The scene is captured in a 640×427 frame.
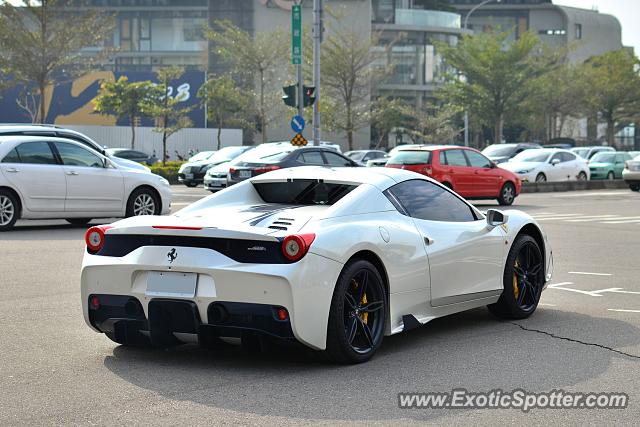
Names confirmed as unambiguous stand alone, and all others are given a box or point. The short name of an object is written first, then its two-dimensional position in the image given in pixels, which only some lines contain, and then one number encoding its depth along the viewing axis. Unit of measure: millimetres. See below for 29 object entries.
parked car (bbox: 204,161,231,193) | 30406
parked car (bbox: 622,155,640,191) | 36406
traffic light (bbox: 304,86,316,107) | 31250
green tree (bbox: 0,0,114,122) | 45719
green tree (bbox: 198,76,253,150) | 59781
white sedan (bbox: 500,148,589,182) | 36562
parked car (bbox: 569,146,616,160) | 48884
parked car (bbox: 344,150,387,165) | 44062
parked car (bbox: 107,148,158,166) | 45916
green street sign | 32750
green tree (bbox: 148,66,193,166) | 53031
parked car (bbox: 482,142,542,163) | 45219
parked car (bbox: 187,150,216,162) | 38319
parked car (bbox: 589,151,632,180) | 42719
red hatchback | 25016
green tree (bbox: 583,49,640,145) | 73062
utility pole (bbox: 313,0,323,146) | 32250
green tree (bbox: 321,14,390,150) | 58625
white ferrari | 6492
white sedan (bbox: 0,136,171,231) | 17250
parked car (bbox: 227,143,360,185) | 24016
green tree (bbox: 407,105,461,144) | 63750
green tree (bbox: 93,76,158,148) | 56000
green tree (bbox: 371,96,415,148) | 62094
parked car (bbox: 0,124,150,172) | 19453
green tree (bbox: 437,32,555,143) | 63375
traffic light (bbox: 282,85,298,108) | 31391
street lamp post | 61853
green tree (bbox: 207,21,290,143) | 60656
